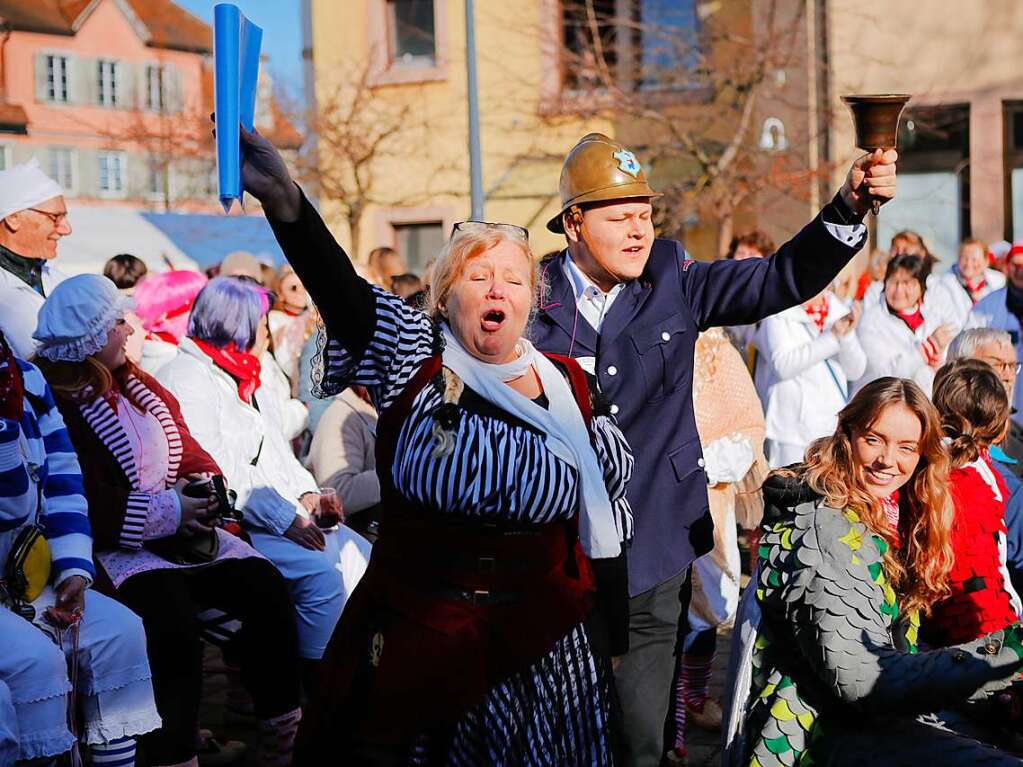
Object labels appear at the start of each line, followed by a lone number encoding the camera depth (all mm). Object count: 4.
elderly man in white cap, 5754
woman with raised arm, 3066
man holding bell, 3875
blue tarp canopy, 12880
